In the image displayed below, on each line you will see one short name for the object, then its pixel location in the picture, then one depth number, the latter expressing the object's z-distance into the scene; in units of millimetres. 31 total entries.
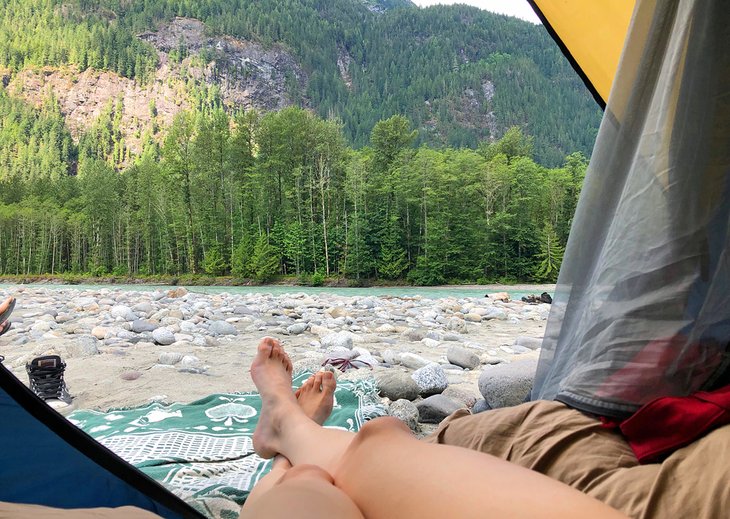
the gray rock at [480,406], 1829
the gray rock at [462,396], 1921
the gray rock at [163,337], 3564
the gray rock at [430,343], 3878
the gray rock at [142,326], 4191
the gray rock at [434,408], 1767
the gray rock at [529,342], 3664
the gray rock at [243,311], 5816
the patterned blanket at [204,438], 1072
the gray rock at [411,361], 2891
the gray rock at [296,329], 4480
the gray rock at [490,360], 3049
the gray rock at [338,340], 3455
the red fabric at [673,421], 542
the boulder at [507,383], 1719
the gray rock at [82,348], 3244
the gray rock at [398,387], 1990
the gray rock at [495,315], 5719
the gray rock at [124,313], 5004
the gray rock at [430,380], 2078
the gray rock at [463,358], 2924
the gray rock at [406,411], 1660
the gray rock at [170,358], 2897
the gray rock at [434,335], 4171
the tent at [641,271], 684
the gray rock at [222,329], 4375
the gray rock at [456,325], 4785
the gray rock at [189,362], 2766
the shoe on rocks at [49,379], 1891
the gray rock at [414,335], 4199
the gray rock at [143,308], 5643
